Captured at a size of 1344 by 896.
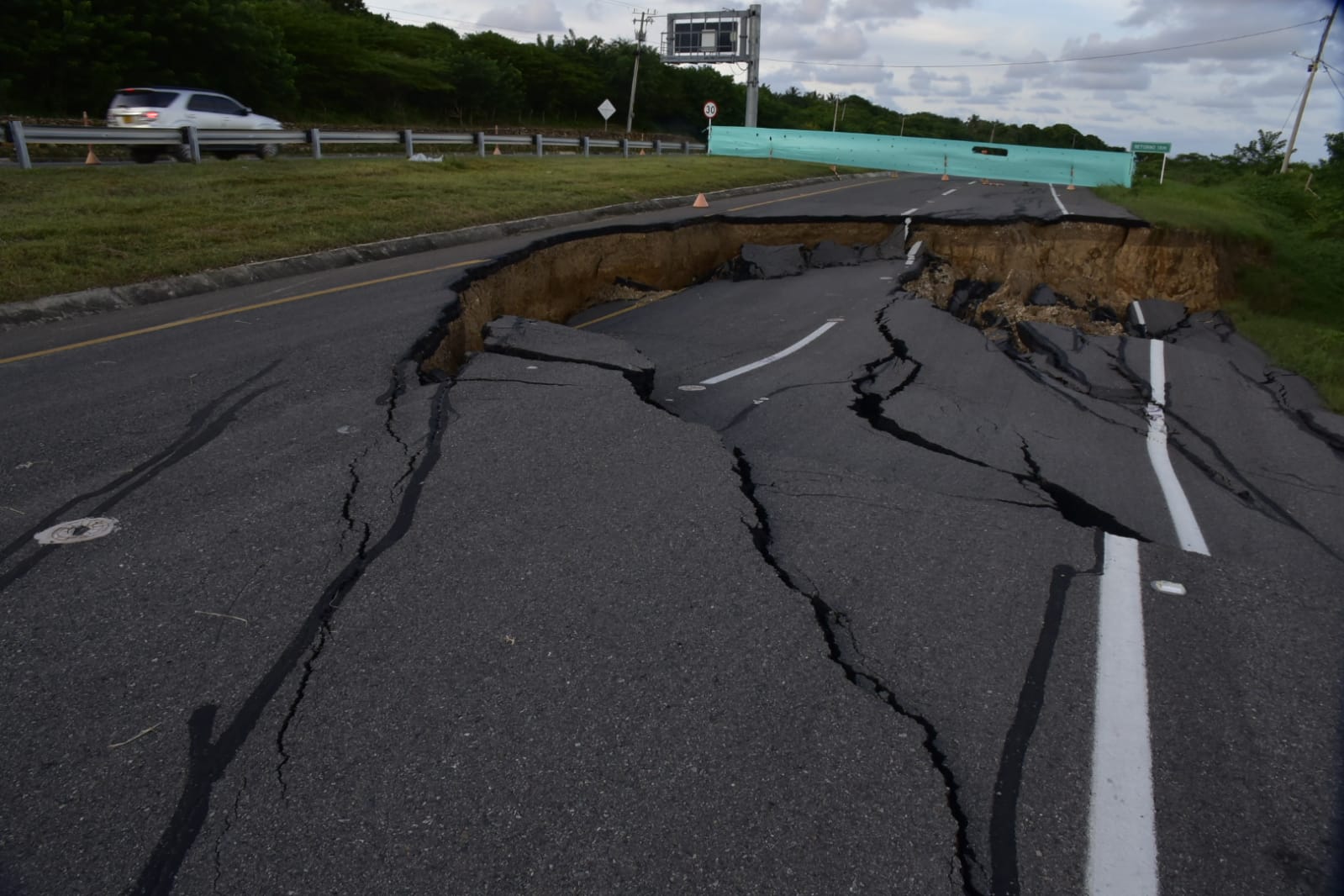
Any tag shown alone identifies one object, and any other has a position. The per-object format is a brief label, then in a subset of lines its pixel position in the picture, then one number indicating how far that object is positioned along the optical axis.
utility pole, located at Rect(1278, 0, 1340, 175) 40.88
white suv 19.47
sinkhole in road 11.60
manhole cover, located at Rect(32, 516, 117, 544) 3.94
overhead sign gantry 45.69
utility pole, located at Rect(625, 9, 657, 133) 58.03
